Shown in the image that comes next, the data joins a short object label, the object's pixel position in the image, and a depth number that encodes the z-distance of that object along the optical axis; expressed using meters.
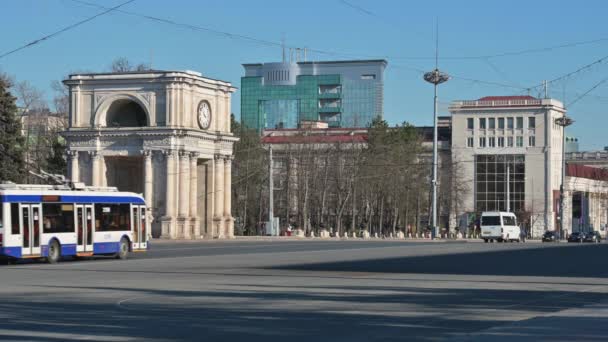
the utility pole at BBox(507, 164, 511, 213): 146.21
